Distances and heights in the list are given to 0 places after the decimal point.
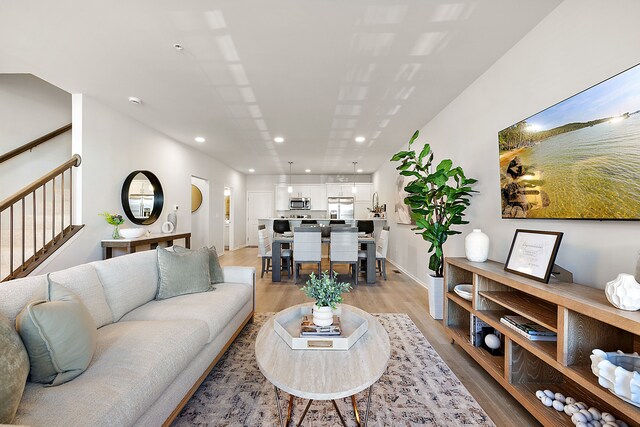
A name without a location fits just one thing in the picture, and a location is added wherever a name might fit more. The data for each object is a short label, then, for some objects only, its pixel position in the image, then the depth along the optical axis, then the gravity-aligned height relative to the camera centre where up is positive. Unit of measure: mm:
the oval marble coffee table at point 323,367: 1140 -748
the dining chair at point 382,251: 4851 -712
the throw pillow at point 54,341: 1067 -529
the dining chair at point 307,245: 4406 -531
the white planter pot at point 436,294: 2988 -919
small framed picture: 1560 -263
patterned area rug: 1533 -1192
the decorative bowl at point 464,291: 2232 -686
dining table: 4559 -773
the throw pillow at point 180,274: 2236 -526
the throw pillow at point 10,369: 850 -538
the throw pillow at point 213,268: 2619 -546
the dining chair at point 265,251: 4891 -703
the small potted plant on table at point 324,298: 1669 -543
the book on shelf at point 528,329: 1549 -709
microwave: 8922 +344
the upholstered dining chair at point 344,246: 4379 -544
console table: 3484 -396
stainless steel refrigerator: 9141 +209
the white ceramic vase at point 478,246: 2285 -291
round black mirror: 3961 +266
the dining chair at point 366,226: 6301 -309
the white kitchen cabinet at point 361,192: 9141 +721
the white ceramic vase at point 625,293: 1076 -333
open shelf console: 1178 -680
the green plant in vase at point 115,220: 3483 -81
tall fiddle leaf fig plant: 2674 +118
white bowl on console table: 3685 -257
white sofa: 976 -685
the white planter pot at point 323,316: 1663 -646
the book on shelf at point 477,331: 2107 -938
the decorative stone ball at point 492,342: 1944 -947
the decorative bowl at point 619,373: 984 -647
